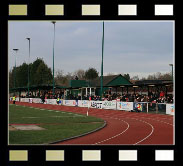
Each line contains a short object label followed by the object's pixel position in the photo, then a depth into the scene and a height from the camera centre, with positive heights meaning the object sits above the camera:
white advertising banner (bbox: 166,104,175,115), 27.80 -2.43
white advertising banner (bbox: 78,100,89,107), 42.56 -2.91
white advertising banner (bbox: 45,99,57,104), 54.45 -3.38
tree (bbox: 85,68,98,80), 101.50 +3.12
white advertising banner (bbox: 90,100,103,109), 39.19 -2.81
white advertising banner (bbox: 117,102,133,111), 33.75 -2.63
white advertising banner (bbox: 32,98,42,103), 61.80 -3.61
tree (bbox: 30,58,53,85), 92.69 +3.14
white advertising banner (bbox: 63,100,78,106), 45.97 -3.11
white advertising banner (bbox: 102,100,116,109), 36.78 -2.70
